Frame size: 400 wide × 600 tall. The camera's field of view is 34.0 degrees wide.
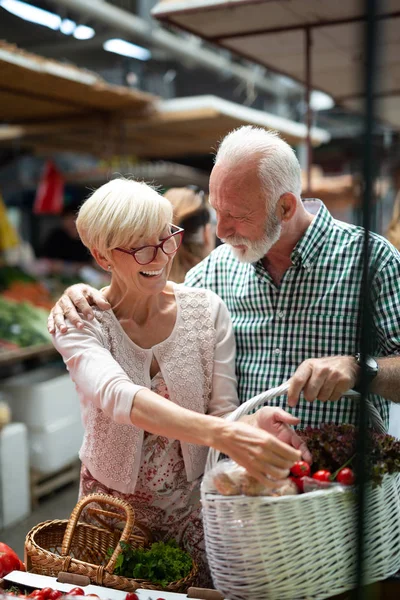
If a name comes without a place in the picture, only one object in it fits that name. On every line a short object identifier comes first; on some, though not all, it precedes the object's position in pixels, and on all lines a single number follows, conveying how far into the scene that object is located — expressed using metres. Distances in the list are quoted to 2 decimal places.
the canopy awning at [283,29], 2.15
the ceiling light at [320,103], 4.45
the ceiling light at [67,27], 3.62
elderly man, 1.55
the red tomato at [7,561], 1.55
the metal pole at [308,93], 2.47
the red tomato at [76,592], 1.32
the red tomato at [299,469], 1.24
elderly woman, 1.38
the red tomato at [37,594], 1.33
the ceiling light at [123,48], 4.12
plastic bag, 1.18
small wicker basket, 1.37
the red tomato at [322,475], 1.24
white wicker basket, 1.17
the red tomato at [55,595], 1.33
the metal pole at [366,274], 1.02
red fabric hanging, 5.27
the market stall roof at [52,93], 2.79
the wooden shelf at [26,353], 4.10
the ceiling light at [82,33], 3.73
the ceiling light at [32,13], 2.87
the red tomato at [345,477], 1.21
